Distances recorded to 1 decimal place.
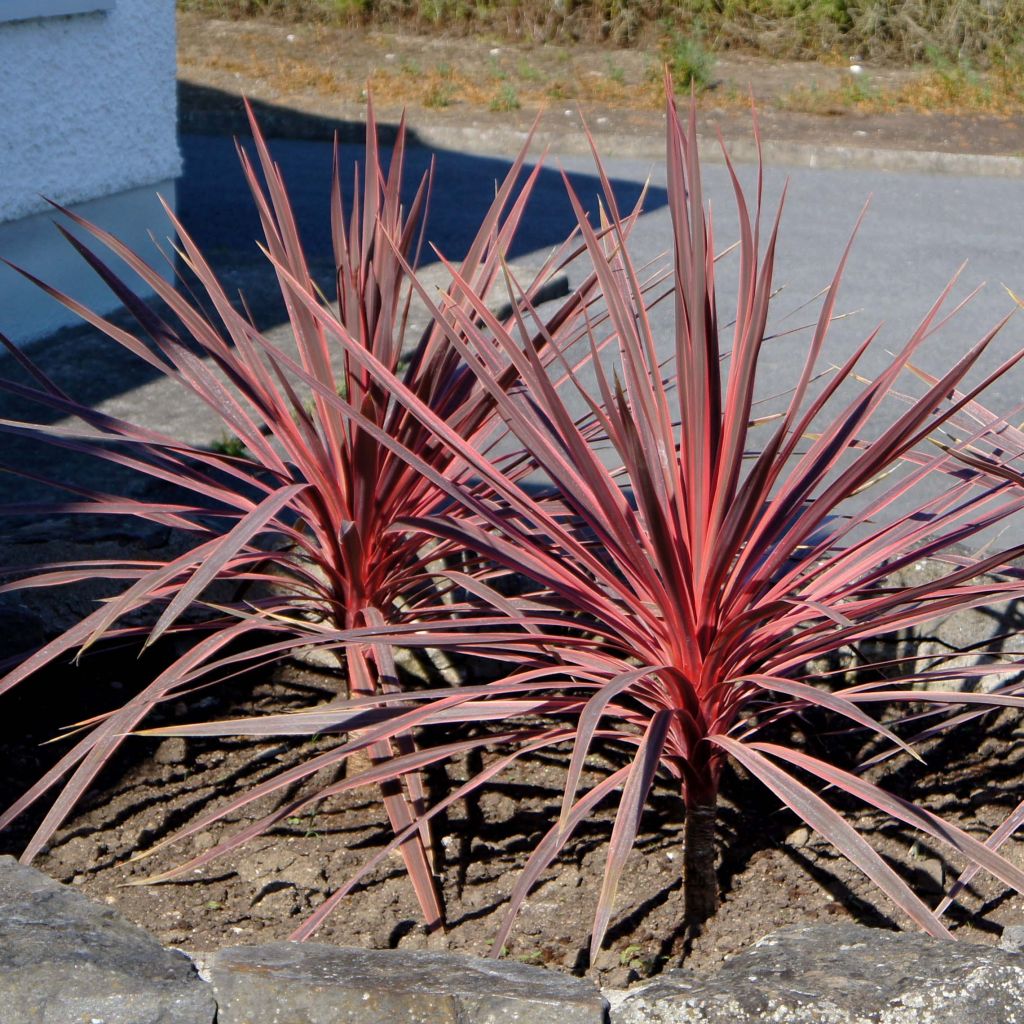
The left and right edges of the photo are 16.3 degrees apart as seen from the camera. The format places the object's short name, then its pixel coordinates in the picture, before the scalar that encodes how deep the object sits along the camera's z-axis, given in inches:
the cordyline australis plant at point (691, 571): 146.5
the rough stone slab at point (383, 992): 135.4
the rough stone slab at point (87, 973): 134.8
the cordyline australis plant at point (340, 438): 161.3
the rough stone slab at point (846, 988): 135.7
